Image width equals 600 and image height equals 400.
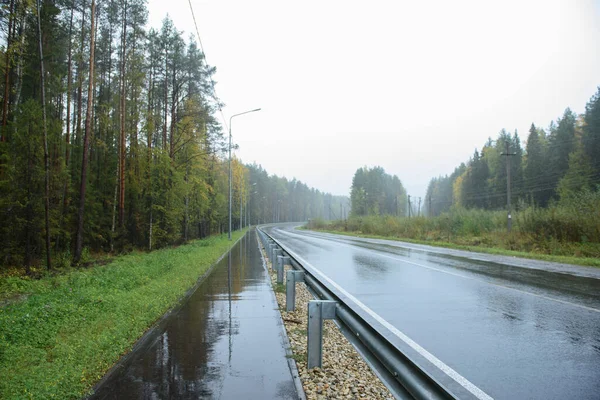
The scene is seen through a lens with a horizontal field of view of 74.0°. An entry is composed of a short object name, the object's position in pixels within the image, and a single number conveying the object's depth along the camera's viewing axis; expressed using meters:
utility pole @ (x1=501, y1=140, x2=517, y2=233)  25.95
